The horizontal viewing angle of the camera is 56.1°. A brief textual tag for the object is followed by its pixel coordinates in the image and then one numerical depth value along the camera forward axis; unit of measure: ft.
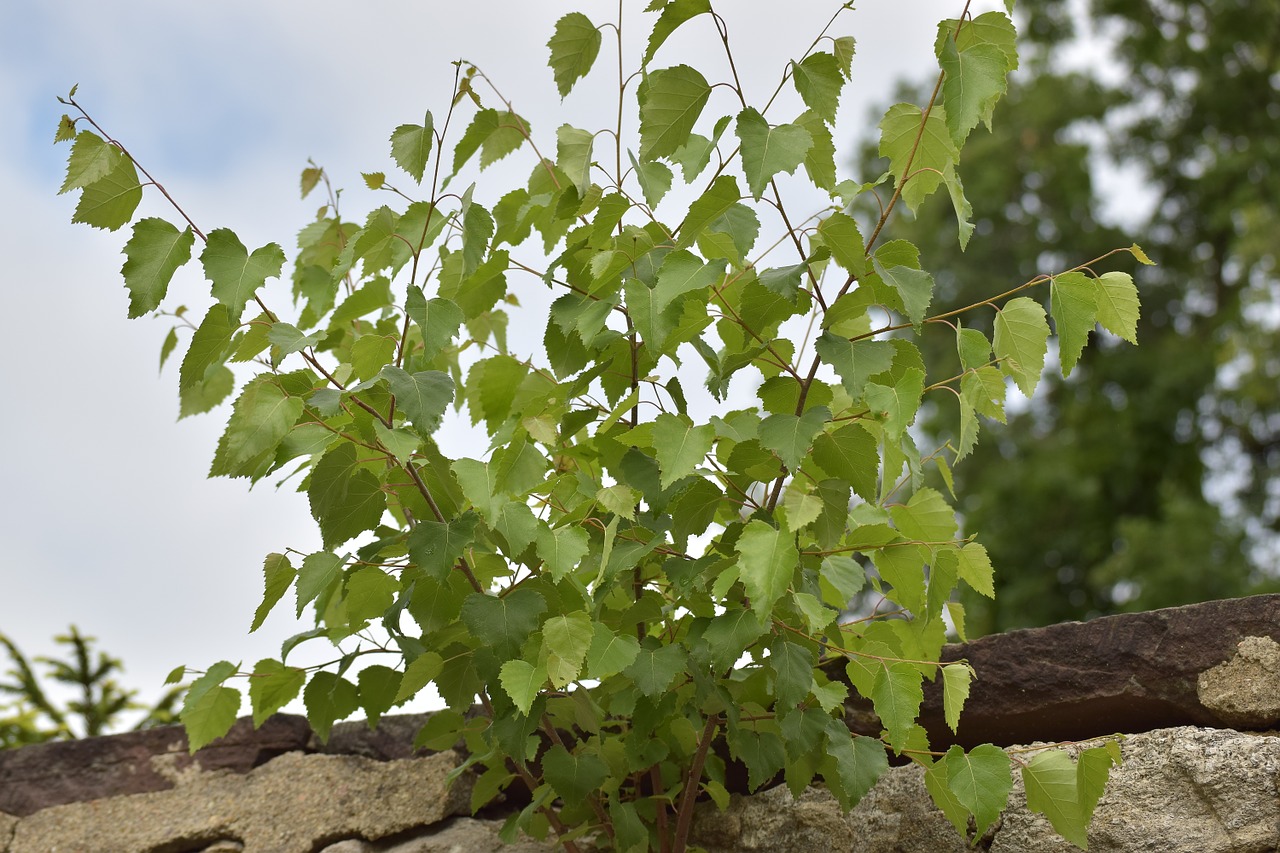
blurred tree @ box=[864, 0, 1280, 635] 33.14
